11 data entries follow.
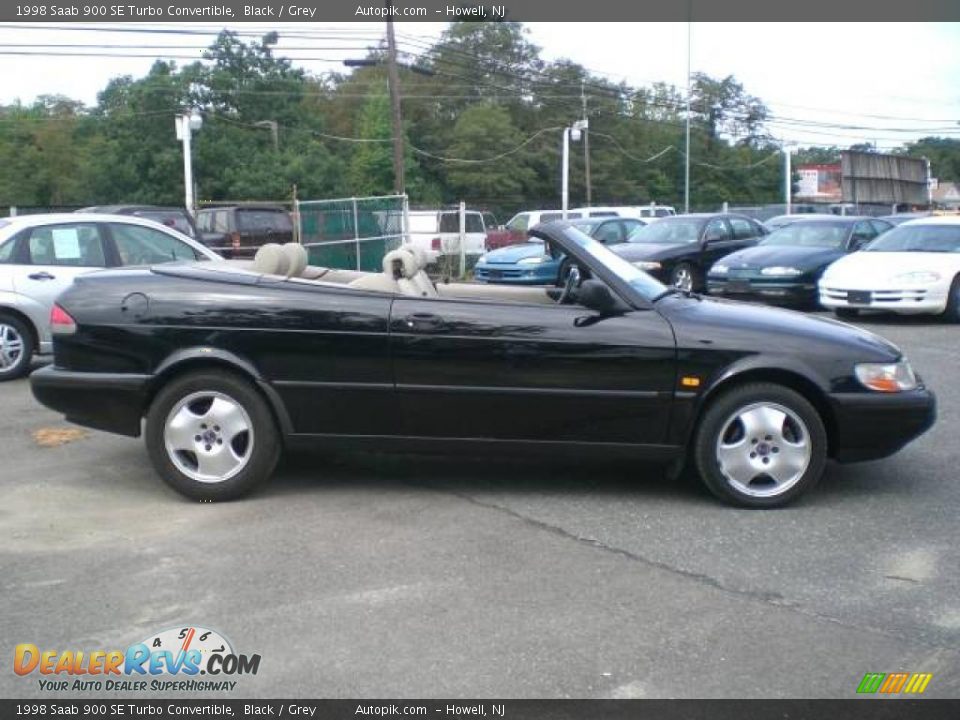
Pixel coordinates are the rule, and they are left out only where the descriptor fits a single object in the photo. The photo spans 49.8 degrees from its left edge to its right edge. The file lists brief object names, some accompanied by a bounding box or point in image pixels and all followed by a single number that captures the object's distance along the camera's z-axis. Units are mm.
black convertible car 5418
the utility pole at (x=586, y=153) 53750
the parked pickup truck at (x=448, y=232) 25422
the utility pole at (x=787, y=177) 44416
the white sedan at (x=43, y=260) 9359
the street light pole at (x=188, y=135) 28078
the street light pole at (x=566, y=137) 39519
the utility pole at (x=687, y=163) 33000
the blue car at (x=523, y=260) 17812
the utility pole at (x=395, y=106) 27672
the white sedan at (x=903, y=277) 13227
